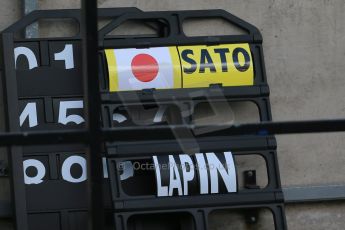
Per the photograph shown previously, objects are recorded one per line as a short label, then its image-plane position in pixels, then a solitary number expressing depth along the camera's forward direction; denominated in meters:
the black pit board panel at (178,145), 7.76
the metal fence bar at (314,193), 8.51
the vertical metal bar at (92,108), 4.22
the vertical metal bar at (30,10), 8.04
